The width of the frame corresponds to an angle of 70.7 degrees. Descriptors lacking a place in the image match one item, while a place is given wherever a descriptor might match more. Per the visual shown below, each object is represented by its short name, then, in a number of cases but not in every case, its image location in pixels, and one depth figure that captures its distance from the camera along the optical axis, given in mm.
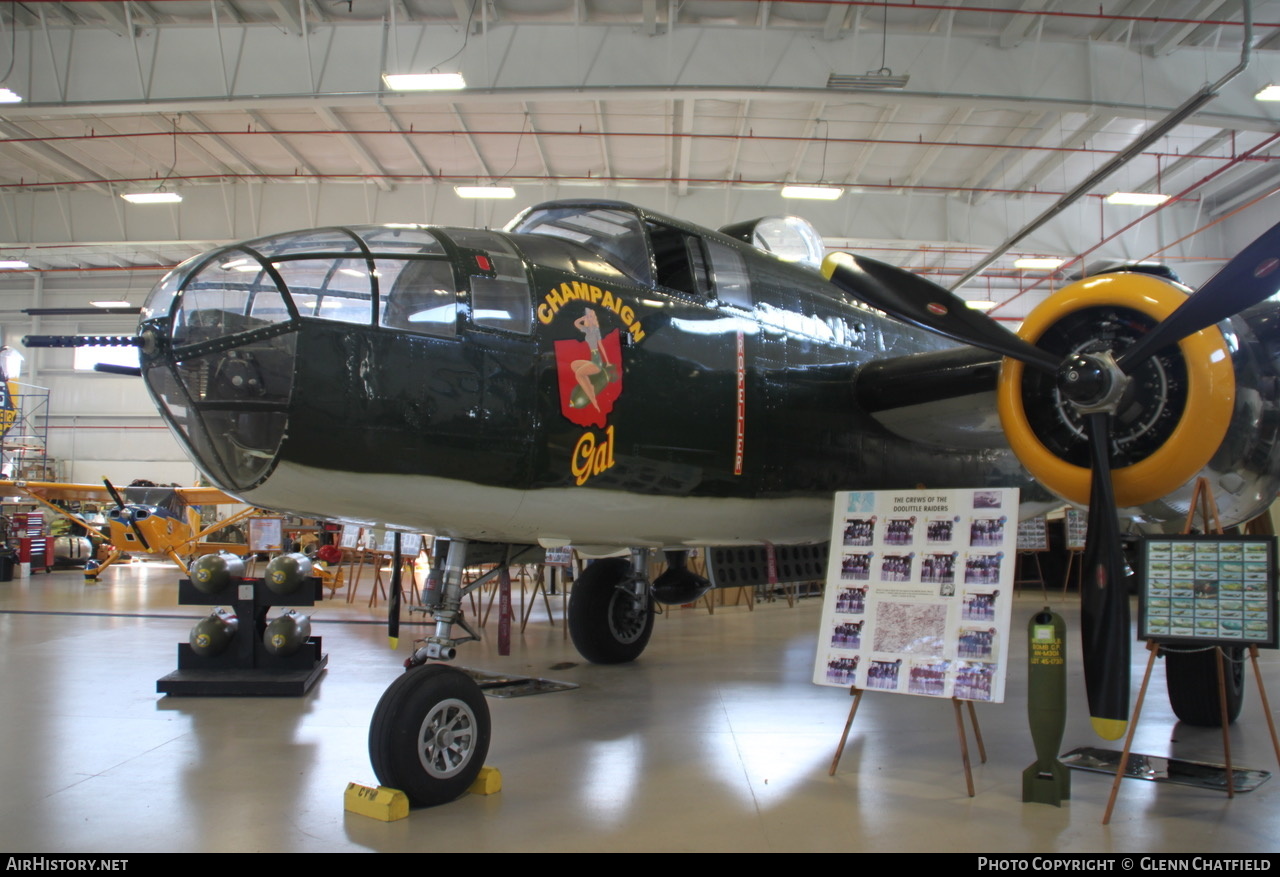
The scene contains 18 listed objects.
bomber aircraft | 4008
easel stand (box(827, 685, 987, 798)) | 4426
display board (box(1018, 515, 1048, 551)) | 15883
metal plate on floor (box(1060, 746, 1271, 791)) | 4676
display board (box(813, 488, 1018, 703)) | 4512
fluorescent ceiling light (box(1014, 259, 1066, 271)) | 21812
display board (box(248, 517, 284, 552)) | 13523
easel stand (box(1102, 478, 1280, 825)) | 4059
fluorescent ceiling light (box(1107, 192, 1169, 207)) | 16812
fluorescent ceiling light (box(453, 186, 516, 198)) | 17922
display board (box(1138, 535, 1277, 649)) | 4156
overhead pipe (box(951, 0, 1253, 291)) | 11074
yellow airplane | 17359
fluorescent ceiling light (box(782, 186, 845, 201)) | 16984
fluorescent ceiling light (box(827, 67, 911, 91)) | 11750
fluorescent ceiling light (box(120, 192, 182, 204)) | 17578
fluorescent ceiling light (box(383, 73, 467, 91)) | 12391
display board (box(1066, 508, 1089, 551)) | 16672
